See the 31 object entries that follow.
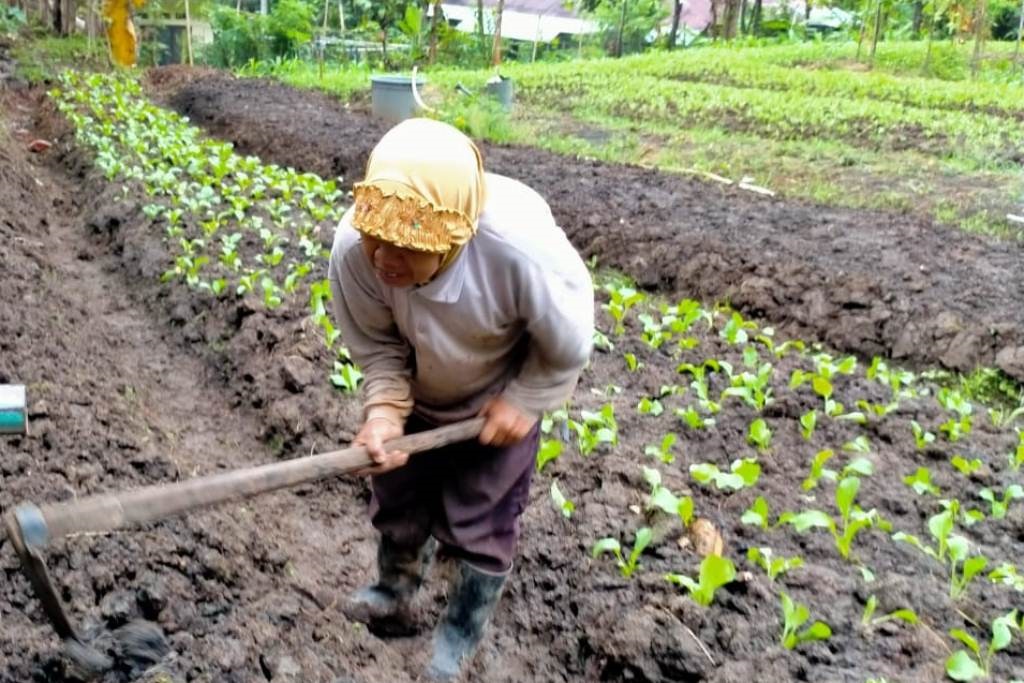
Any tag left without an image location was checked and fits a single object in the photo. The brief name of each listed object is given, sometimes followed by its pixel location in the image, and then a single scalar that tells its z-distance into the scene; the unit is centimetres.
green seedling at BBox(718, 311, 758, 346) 560
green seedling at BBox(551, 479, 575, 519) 376
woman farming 228
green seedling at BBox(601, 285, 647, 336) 585
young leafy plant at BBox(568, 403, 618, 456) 423
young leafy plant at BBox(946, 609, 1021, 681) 281
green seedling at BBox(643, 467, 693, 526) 357
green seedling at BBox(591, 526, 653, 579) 345
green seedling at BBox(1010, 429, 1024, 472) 437
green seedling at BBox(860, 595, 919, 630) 310
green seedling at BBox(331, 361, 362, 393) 477
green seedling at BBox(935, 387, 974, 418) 493
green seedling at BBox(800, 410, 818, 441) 452
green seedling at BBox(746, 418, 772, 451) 438
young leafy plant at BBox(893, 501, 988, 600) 333
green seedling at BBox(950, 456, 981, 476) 424
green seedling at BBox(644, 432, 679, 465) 418
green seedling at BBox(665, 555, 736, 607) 315
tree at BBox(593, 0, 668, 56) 2672
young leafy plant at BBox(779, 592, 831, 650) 302
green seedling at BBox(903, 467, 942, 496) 404
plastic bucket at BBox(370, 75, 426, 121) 1380
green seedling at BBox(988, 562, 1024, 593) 342
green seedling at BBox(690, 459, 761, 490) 388
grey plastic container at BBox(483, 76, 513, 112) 1415
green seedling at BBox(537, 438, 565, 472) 401
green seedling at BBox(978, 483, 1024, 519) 395
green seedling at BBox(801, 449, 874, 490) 396
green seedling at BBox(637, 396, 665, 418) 472
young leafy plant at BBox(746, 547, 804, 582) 336
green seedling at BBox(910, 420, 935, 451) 449
